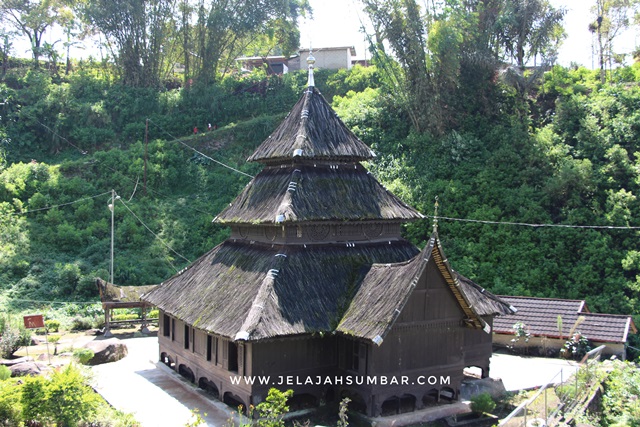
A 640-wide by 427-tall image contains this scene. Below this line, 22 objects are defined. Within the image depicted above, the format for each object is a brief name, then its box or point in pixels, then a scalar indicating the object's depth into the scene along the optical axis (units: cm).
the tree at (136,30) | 4238
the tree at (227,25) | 4325
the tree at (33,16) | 4659
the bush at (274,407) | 1125
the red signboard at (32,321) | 2078
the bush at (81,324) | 2548
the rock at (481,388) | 1622
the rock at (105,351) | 1997
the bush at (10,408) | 1308
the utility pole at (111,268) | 2827
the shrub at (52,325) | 2486
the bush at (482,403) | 1480
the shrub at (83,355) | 1927
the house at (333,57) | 4722
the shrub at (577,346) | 1980
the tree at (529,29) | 3247
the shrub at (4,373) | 1639
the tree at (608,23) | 3572
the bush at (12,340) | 2030
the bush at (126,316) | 2668
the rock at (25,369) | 1746
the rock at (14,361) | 1872
